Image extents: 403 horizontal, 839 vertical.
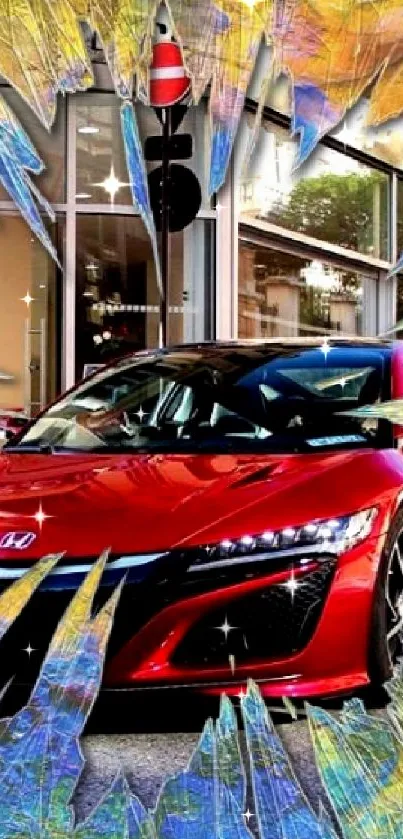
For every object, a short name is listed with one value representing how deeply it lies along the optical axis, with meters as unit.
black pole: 3.74
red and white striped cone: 3.42
